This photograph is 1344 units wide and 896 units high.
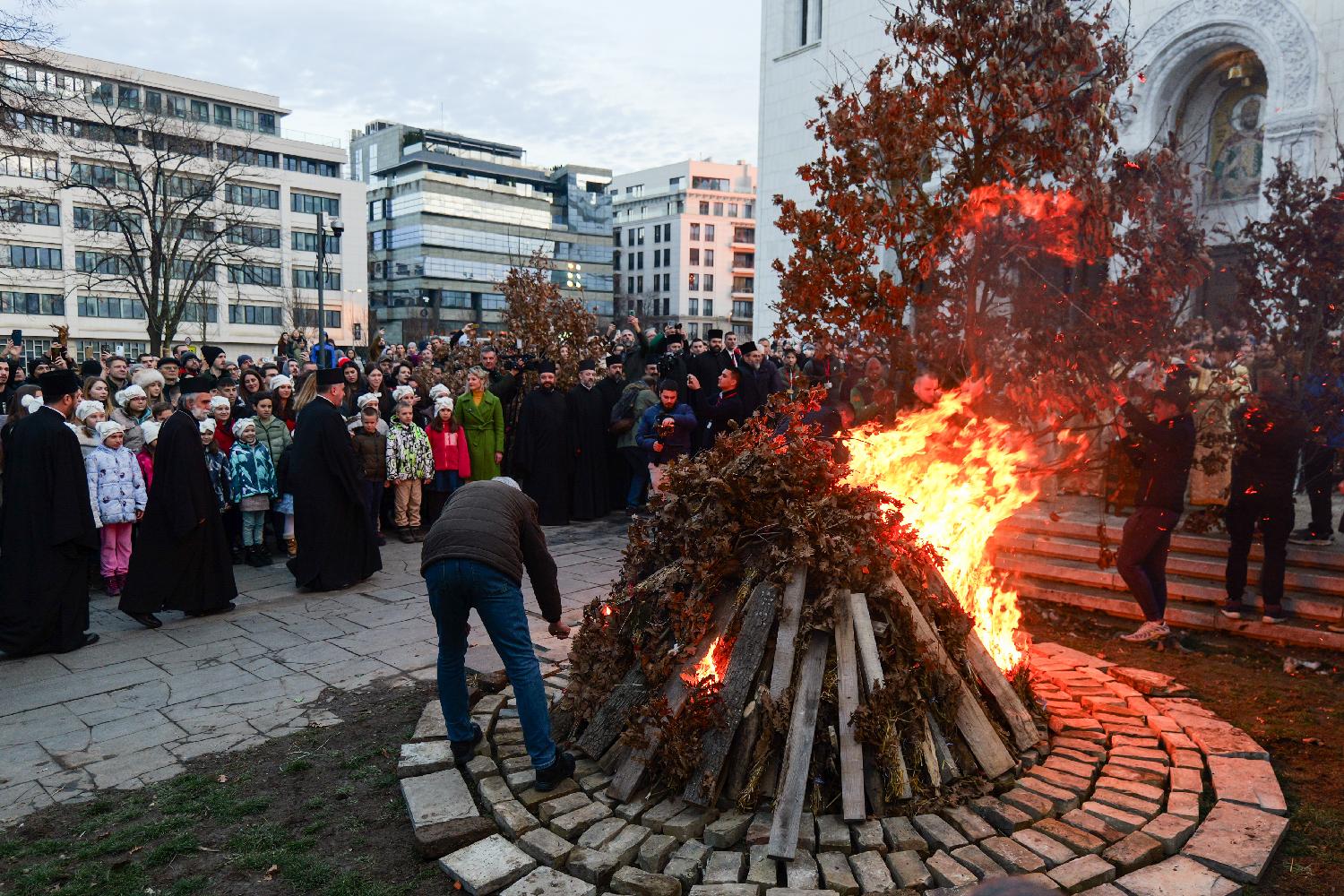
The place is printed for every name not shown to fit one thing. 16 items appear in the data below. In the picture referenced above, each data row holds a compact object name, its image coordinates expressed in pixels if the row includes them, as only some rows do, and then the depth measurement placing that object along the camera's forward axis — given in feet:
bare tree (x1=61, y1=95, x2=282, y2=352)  96.27
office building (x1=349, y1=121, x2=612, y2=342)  271.49
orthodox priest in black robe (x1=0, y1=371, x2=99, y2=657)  23.40
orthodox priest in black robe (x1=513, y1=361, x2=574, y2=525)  41.52
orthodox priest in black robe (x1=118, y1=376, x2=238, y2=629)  26.11
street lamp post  59.36
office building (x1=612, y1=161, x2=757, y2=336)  340.39
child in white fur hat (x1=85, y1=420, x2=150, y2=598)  27.86
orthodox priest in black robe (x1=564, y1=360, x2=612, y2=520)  42.91
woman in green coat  39.52
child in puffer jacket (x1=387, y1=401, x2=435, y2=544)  36.73
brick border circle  12.74
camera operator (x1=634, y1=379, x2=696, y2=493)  37.52
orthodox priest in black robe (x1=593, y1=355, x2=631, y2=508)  44.52
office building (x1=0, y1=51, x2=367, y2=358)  163.32
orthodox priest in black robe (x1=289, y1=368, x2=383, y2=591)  29.76
